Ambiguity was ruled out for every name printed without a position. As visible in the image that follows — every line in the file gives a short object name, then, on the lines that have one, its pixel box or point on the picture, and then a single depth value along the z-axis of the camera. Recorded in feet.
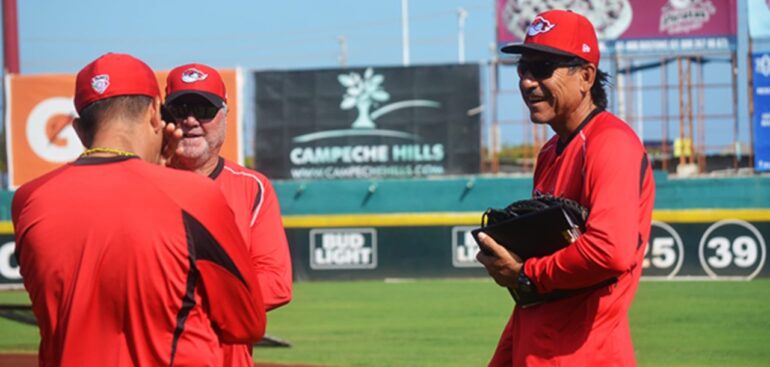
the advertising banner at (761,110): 83.35
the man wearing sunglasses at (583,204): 12.73
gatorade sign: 91.20
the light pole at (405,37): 157.54
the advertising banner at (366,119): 88.07
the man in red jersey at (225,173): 15.57
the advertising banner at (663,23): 98.78
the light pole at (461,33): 176.65
